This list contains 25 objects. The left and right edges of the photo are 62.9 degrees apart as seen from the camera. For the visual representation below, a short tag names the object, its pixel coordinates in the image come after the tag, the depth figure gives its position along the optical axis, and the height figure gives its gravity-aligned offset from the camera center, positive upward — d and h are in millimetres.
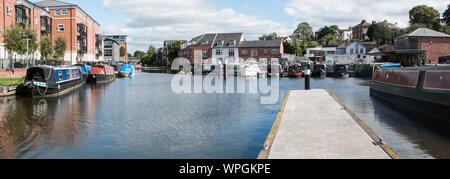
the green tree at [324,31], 144750 +17698
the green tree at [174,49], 113625 +8620
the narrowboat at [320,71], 56406 +802
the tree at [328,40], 122062 +12479
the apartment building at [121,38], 163500 +17650
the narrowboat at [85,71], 42256 +759
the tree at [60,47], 50719 +4272
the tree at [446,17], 83438 +13480
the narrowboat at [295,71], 54844 +782
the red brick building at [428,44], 55594 +4777
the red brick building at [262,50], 80000 +5841
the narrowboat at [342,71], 56750 +705
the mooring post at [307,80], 26000 -274
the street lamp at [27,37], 32081 +3778
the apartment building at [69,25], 64000 +9371
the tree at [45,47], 44000 +3688
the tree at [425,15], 88438 +14656
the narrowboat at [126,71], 63062 +1093
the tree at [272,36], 118325 +13450
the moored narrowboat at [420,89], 15633 -692
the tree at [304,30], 142000 +17934
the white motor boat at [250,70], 60500 +1070
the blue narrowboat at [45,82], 25297 -361
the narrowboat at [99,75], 44125 +285
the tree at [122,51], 144500 +10243
